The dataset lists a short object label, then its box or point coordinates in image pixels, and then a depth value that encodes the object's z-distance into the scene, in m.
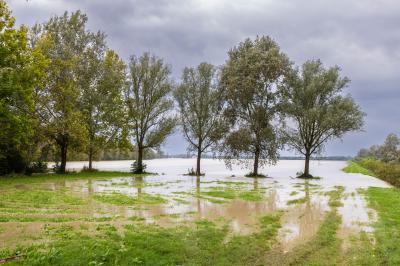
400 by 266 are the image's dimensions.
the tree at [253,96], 50.94
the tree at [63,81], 44.03
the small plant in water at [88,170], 50.81
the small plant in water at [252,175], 53.28
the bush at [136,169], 53.50
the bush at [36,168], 43.81
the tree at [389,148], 126.49
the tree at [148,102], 54.00
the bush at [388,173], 48.10
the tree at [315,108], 51.19
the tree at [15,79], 34.12
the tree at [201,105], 54.88
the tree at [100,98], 48.41
